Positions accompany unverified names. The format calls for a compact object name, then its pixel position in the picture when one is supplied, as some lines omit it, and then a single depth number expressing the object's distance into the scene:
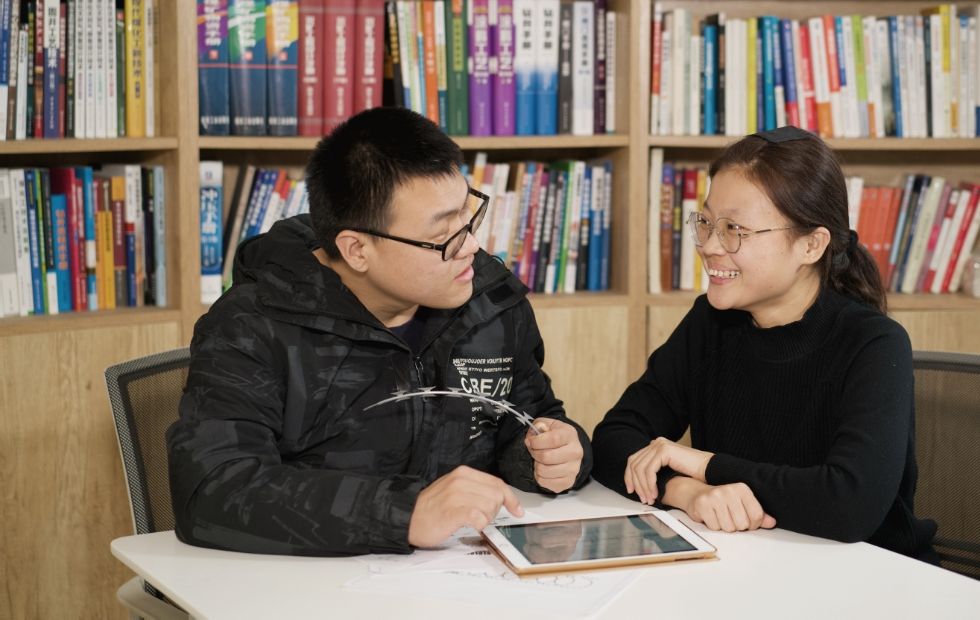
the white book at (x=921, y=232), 3.35
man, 1.72
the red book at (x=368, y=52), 3.00
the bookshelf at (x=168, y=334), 2.78
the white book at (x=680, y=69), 3.18
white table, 1.40
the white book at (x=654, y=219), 3.21
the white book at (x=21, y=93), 2.76
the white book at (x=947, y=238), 3.35
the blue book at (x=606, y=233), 3.24
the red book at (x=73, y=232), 2.87
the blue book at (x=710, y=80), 3.21
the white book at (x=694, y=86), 3.21
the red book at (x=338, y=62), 2.98
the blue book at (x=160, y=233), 2.93
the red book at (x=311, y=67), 2.96
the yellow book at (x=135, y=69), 2.86
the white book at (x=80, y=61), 2.79
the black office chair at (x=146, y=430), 1.96
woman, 1.75
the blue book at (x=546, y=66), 3.13
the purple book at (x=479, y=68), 3.09
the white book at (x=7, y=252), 2.79
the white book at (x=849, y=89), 3.25
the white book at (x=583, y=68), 3.15
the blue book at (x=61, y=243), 2.86
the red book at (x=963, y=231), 3.35
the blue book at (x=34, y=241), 2.82
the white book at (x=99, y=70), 2.81
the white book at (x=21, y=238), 2.80
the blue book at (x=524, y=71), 3.12
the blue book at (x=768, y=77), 3.23
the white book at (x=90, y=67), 2.80
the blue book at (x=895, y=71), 3.26
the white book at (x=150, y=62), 2.87
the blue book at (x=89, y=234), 2.88
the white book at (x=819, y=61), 3.24
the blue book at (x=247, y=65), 2.89
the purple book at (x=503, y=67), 3.10
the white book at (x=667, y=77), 3.18
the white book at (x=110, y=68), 2.82
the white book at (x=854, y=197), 3.32
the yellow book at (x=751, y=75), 3.22
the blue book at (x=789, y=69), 3.23
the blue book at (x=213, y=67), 2.86
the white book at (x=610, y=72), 3.17
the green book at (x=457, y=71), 3.07
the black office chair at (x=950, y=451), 2.08
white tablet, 1.53
